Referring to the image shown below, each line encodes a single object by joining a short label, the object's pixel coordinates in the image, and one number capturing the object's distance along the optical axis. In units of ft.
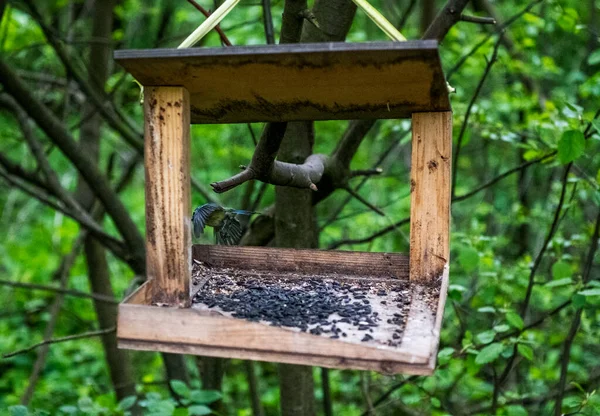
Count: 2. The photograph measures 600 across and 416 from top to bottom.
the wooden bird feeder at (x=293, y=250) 9.62
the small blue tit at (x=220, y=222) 13.07
